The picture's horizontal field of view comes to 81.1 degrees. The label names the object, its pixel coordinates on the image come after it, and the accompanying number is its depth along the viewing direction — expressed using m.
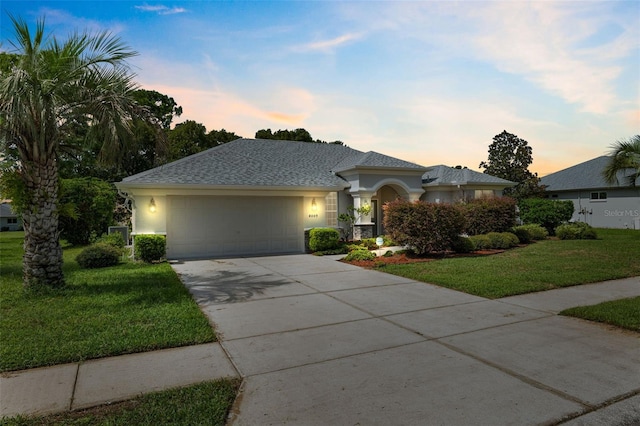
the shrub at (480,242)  15.02
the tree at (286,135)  34.66
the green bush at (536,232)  18.44
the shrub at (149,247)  12.88
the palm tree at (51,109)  7.31
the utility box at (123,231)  18.18
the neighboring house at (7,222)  56.84
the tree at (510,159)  33.25
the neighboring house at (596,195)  25.77
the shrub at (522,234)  17.22
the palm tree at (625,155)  17.33
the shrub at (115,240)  15.29
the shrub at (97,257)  11.99
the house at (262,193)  14.06
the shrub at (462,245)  14.23
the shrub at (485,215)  16.52
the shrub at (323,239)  15.35
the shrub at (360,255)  12.93
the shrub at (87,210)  20.12
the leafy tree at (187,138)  30.34
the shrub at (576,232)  17.98
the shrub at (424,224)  13.23
